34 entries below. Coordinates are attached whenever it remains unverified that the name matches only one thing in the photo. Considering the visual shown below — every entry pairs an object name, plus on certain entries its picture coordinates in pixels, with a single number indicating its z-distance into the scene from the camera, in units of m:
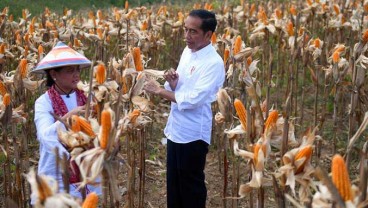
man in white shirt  3.18
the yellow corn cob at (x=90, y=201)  1.59
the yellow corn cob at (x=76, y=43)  5.92
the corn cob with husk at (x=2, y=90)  3.01
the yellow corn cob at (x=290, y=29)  5.79
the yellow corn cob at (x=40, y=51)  4.51
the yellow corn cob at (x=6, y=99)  2.76
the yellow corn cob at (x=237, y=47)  3.73
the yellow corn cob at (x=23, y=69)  3.34
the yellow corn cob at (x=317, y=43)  5.19
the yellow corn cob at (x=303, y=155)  1.99
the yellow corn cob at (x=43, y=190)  1.50
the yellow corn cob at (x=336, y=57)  4.04
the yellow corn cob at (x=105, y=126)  1.87
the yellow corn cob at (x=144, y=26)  6.33
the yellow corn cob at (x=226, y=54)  4.09
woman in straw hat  2.53
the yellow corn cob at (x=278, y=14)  6.16
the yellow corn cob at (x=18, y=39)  5.72
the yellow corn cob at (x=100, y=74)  2.48
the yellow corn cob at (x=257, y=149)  2.12
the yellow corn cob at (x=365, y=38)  4.10
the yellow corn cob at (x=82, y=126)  2.06
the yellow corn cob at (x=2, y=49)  4.80
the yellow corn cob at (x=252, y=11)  8.02
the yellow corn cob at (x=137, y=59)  3.01
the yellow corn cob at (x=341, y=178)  1.51
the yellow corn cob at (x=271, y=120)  2.22
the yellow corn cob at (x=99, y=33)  6.06
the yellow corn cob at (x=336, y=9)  6.92
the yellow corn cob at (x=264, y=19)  6.03
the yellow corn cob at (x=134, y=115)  2.41
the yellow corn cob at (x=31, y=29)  5.98
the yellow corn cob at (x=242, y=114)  2.30
